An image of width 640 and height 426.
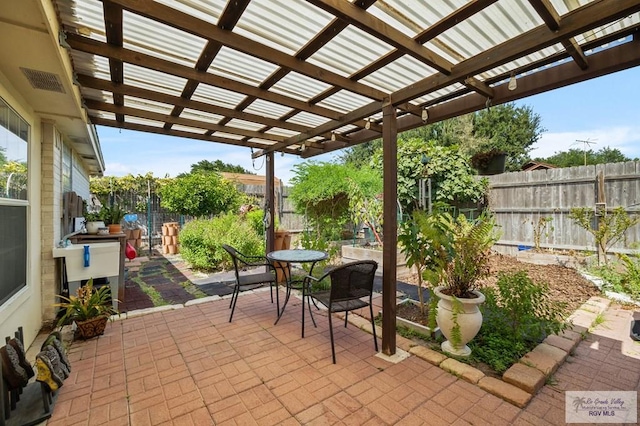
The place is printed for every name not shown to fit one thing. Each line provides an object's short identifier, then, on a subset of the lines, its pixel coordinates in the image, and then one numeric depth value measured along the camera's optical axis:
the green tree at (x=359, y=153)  18.58
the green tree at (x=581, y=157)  20.43
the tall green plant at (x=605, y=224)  4.71
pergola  1.68
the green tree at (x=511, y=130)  15.16
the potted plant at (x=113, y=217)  4.07
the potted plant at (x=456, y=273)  2.47
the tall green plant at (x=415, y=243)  2.87
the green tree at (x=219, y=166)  28.15
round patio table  3.24
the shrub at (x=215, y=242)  5.67
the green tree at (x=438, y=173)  7.23
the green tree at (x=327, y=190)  5.79
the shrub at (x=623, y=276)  3.86
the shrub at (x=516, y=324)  2.48
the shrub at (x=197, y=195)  7.50
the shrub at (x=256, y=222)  6.56
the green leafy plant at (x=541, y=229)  6.05
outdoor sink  3.21
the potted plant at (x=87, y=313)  2.82
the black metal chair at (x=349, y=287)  2.49
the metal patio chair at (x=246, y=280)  3.31
